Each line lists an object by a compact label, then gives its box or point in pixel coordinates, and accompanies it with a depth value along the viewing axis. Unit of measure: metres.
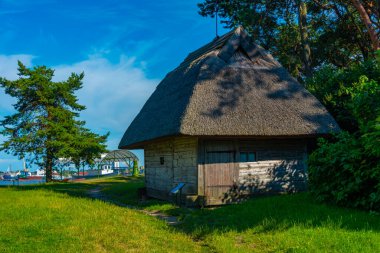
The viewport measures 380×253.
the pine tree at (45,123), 30.98
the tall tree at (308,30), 21.89
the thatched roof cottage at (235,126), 12.49
